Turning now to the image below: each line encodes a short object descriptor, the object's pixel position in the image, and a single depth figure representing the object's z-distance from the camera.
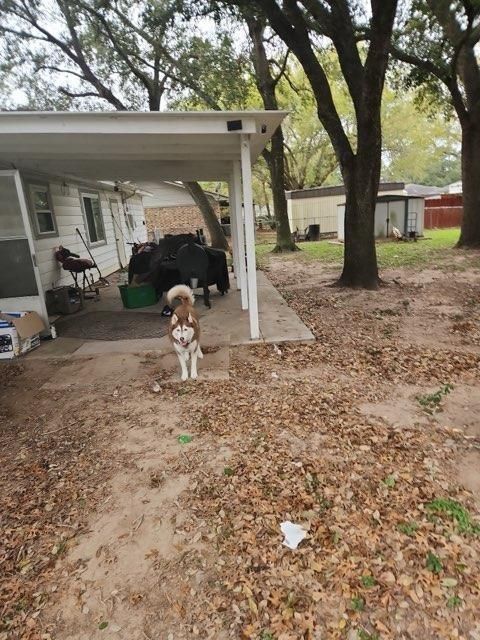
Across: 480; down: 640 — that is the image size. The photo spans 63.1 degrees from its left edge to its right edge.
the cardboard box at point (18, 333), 5.16
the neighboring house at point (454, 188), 49.25
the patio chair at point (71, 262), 7.95
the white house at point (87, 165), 4.07
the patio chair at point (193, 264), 6.94
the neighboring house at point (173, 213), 22.53
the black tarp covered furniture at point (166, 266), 7.65
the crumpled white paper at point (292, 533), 2.12
